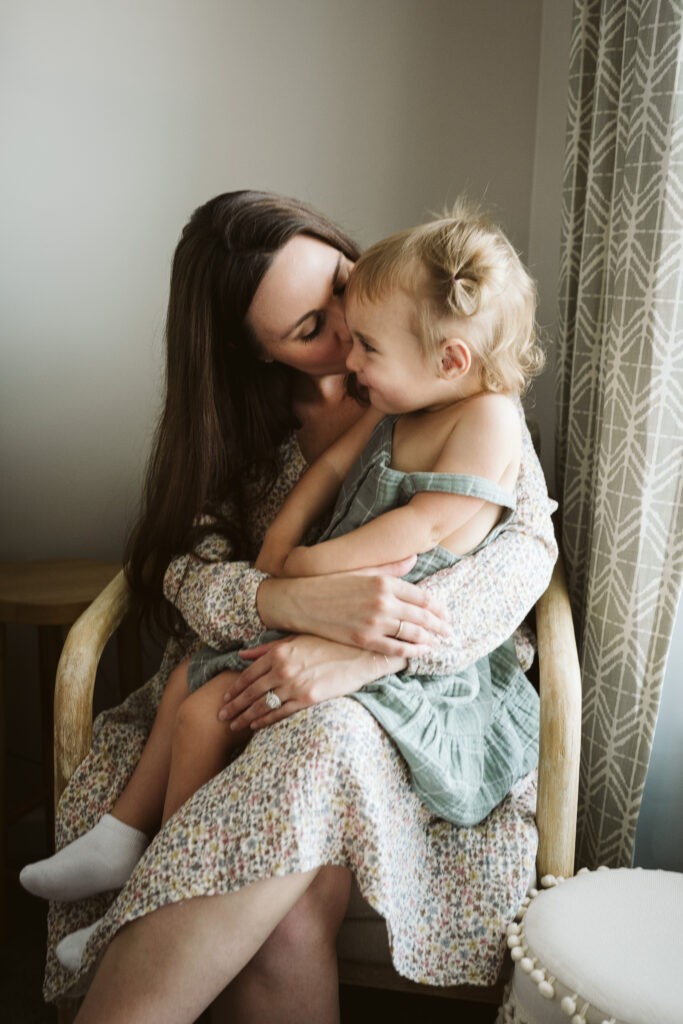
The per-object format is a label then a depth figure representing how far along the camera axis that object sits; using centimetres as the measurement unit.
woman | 111
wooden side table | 178
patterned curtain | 131
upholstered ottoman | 103
